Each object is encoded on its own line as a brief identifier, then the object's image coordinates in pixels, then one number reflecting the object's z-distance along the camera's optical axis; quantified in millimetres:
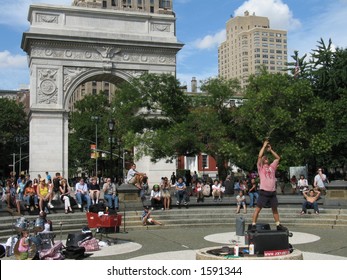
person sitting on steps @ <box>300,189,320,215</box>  17094
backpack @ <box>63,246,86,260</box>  10556
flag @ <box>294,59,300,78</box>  39906
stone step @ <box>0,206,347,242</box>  15734
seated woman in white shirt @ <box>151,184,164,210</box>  18500
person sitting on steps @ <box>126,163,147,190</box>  19469
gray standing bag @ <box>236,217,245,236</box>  12938
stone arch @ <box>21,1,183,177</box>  37344
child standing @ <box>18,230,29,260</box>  10156
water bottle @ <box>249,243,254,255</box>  7510
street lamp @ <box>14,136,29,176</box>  75300
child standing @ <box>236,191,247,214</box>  17897
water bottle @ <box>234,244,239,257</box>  7502
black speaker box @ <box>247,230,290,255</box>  7488
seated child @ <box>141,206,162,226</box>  16094
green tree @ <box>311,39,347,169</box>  39625
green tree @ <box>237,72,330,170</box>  31188
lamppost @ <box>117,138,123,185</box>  64075
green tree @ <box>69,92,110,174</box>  68688
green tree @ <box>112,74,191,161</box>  31672
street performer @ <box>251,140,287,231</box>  10898
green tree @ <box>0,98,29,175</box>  72969
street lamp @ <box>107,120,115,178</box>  26773
